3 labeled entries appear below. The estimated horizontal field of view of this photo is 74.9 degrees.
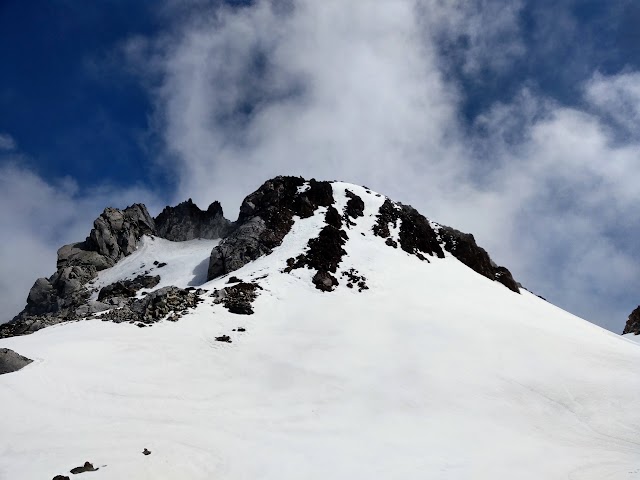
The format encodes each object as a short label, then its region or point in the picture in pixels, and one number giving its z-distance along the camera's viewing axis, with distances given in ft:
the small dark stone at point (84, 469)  44.32
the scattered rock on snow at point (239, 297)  122.01
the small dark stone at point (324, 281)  146.10
